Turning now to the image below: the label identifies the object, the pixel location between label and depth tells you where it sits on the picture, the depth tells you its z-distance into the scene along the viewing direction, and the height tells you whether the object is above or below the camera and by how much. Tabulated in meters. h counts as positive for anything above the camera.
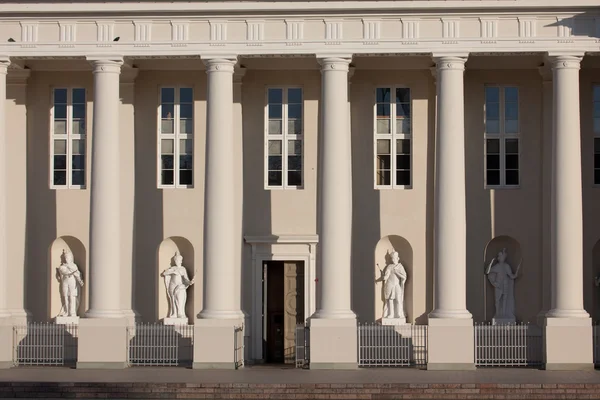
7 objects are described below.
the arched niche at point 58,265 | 35.84 -0.87
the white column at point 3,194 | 33.62 +0.89
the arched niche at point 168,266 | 35.75 -0.87
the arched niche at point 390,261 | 35.59 -0.73
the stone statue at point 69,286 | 35.56 -1.34
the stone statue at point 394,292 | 35.31 -1.46
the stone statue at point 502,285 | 35.34 -1.28
